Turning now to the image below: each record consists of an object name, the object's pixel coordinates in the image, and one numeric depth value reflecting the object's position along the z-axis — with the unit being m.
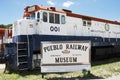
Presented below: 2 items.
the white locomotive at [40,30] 6.30
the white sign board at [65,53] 5.41
